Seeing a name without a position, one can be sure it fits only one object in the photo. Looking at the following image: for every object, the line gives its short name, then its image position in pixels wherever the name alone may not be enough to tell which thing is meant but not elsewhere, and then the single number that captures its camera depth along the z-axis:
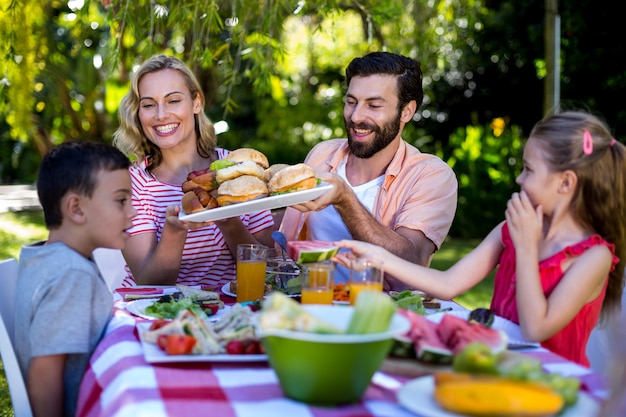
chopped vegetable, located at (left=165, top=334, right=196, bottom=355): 2.04
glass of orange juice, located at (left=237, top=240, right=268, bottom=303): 2.90
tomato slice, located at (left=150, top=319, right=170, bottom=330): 2.28
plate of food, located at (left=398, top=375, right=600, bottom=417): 1.64
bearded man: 3.70
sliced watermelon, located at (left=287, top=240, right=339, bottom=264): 2.43
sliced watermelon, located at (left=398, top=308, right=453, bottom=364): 1.94
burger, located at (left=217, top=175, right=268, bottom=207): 2.96
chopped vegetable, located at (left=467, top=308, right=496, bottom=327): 2.42
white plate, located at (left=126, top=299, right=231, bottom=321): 2.61
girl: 2.43
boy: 2.30
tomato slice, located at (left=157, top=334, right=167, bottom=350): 2.10
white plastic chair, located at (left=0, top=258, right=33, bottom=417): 2.35
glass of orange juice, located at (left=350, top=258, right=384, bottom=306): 2.51
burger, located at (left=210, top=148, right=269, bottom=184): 3.10
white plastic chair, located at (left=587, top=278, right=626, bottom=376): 2.88
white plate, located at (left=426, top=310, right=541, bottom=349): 2.35
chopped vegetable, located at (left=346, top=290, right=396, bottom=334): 1.71
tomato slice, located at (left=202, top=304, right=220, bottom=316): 2.60
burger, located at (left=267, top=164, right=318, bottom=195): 2.96
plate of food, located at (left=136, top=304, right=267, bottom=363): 2.03
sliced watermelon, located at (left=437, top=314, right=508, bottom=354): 1.99
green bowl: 1.66
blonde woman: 3.62
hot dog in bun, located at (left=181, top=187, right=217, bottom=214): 3.04
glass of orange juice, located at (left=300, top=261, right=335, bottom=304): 2.46
